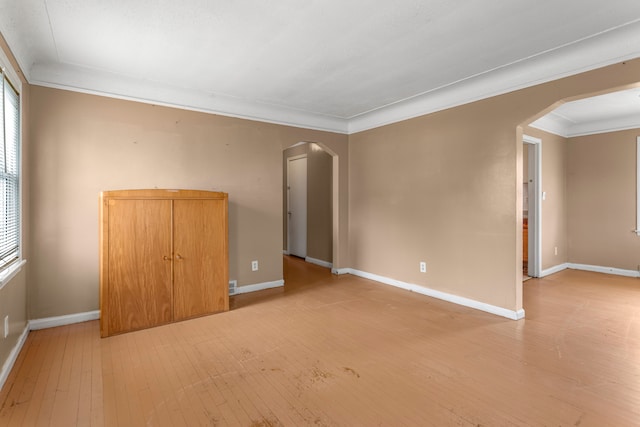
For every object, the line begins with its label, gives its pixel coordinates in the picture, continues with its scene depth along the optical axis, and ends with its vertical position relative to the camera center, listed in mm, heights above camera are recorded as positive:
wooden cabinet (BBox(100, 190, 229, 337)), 2881 -467
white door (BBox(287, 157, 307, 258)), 6559 +55
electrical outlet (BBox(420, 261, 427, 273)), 4117 -776
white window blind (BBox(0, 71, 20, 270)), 2283 +266
